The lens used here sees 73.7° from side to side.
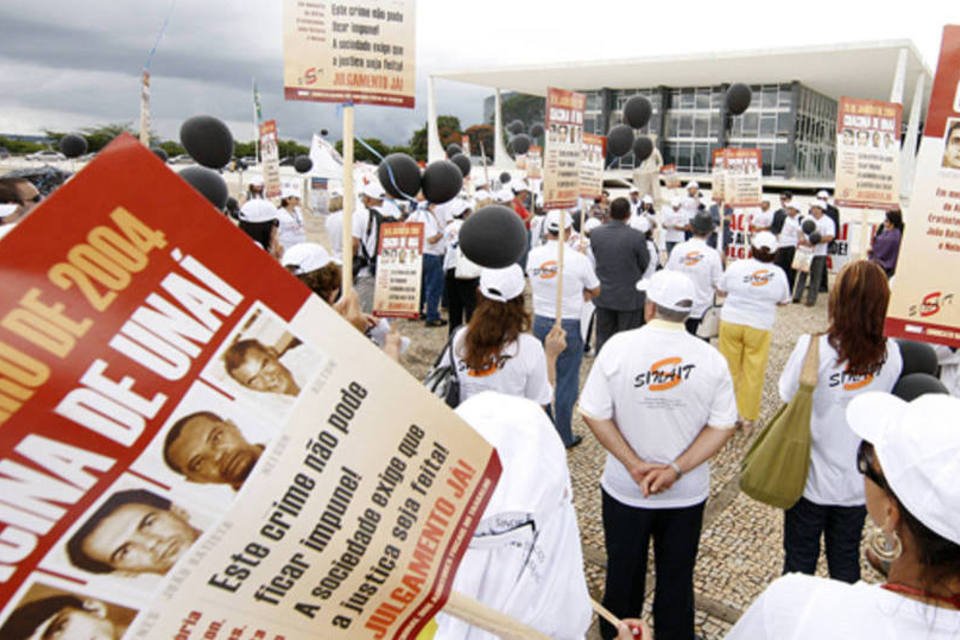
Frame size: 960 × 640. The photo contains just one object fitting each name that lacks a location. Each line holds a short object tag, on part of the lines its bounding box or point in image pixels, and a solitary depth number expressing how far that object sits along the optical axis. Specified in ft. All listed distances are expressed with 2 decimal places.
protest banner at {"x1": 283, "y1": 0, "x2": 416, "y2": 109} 8.57
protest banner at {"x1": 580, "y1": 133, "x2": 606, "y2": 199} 23.86
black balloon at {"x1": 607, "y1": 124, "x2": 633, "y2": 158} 34.27
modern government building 97.19
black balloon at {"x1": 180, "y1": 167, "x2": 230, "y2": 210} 16.84
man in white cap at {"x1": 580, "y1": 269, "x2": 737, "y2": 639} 9.39
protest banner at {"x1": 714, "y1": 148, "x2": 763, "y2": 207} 31.73
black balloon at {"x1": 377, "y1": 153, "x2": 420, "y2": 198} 20.40
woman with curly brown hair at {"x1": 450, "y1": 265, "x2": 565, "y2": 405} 11.14
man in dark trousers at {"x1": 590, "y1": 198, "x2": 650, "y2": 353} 22.29
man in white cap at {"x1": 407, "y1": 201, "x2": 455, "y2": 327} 30.40
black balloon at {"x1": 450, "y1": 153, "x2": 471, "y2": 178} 40.63
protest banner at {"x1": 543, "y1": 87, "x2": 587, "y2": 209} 16.47
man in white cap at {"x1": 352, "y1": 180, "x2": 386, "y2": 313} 23.41
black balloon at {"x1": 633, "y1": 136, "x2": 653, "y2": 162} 45.68
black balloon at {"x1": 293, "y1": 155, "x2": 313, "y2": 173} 48.55
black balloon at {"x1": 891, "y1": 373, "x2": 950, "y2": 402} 9.37
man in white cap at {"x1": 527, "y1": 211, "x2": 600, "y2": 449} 18.76
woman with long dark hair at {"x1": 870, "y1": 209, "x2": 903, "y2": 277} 31.76
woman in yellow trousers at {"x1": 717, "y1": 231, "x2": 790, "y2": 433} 18.95
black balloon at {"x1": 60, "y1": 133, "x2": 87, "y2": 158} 41.42
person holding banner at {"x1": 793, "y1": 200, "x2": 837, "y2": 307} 40.60
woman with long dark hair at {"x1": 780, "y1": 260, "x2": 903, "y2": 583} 9.77
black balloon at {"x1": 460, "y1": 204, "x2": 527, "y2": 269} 12.23
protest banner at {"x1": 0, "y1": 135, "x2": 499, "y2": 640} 2.21
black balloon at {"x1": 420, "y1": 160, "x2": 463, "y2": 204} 19.49
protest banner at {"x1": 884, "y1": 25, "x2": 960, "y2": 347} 8.45
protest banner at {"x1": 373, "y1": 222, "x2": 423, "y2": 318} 15.67
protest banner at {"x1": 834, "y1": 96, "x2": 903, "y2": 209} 16.28
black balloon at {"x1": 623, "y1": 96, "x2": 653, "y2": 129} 33.63
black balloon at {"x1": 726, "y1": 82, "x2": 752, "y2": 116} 34.19
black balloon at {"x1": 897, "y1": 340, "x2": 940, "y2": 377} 10.27
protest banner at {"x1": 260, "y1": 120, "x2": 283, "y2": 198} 29.63
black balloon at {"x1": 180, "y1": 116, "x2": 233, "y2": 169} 18.43
